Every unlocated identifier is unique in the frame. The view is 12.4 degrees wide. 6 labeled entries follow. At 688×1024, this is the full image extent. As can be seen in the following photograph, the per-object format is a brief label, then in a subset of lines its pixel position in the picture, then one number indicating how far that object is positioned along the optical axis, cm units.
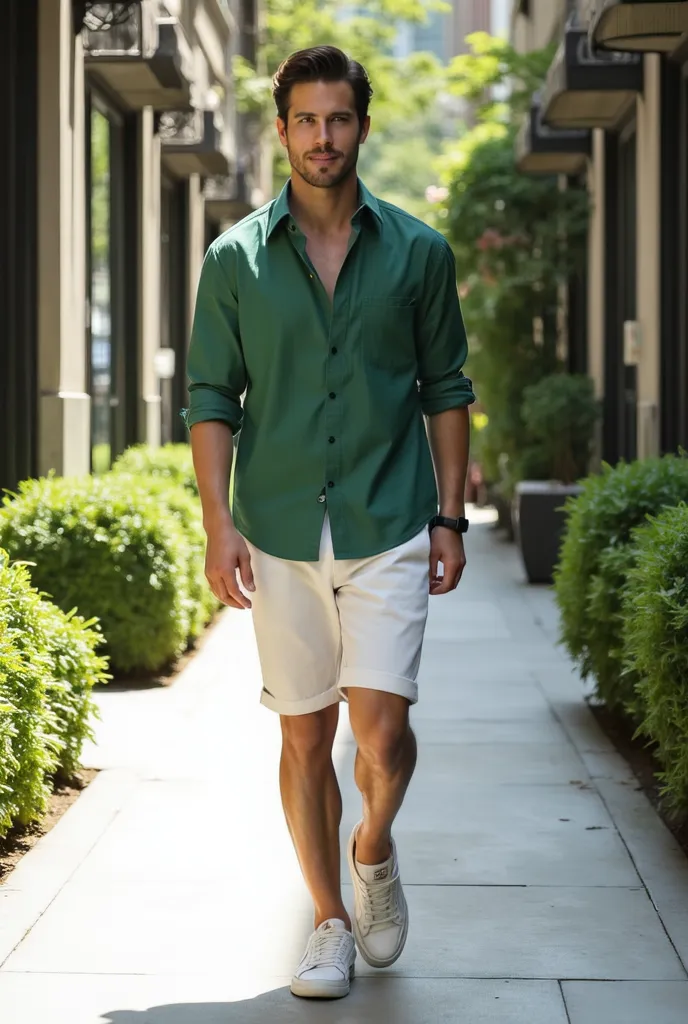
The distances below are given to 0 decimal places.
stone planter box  2619
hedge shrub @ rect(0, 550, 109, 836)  965
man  754
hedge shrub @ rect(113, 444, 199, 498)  2339
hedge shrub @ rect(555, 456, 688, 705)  1389
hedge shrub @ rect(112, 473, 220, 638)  1900
